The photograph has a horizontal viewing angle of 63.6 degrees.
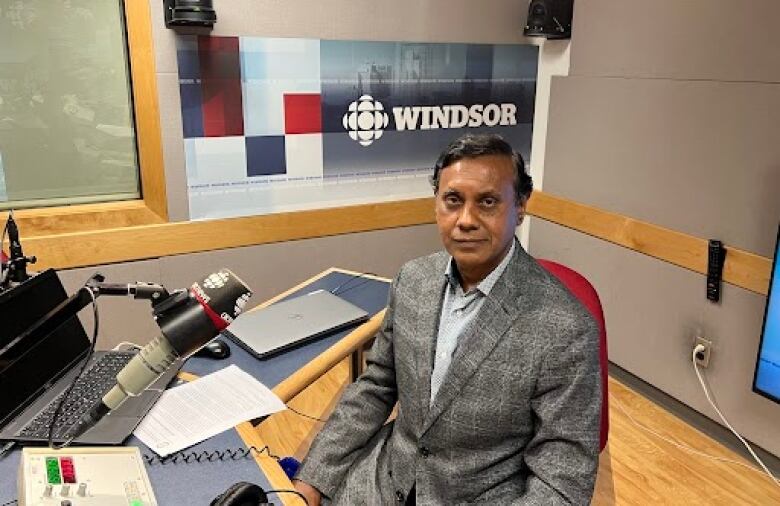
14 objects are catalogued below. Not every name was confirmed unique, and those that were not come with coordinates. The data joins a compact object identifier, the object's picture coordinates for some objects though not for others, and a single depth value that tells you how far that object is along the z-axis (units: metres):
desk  1.18
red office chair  1.57
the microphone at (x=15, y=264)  1.59
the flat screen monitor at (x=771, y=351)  2.14
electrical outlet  2.62
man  1.22
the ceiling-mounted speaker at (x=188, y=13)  2.44
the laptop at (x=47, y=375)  1.34
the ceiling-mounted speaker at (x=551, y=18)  3.08
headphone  1.03
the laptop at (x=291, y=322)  1.83
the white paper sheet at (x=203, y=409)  1.34
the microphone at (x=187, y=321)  0.98
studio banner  2.73
